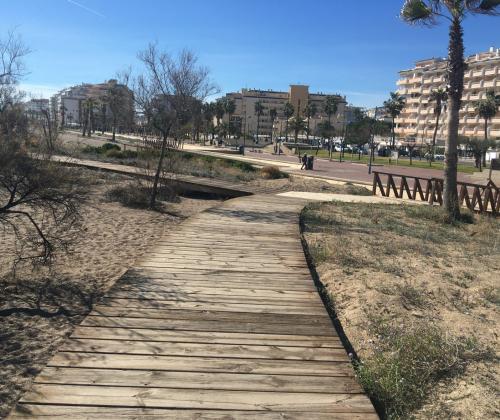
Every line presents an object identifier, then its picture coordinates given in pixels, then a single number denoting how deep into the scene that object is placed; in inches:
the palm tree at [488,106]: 3127.5
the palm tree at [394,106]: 3700.8
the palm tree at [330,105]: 4532.5
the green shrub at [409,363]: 145.1
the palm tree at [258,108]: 5364.2
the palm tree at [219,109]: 5231.3
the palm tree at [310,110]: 4778.3
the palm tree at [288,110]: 5136.8
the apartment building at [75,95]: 7145.7
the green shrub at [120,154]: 1269.8
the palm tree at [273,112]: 5216.5
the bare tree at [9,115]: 357.5
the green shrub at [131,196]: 604.7
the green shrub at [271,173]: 1045.5
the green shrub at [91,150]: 1347.2
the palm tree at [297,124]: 3955.7
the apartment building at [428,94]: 4005.9
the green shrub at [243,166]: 1175.0
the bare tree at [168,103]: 622.8
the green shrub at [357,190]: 851.4
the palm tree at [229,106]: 5280.5
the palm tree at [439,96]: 2956.0
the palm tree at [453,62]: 541.2
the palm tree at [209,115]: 4608.8
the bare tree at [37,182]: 253.6
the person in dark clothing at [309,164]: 1583.4
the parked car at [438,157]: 3080.7
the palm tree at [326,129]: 3507.4
